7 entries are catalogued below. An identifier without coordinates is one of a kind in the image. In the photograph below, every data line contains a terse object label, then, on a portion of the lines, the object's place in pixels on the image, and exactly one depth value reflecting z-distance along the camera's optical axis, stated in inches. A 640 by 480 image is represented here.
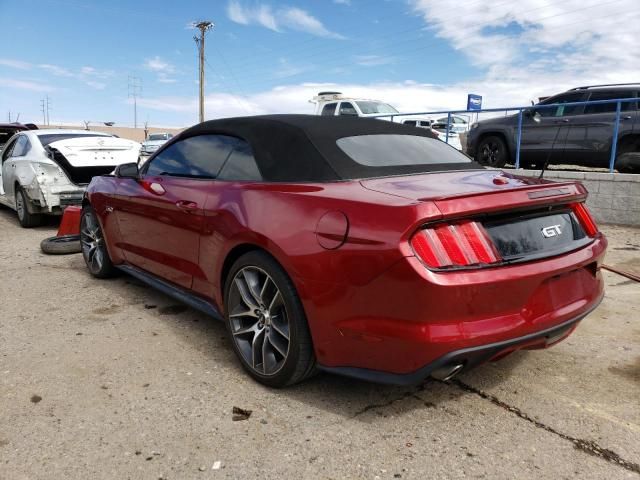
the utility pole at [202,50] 1631.4
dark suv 328.5
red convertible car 87.3
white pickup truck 548.6
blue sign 799.7
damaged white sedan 297.7
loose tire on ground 241.1
